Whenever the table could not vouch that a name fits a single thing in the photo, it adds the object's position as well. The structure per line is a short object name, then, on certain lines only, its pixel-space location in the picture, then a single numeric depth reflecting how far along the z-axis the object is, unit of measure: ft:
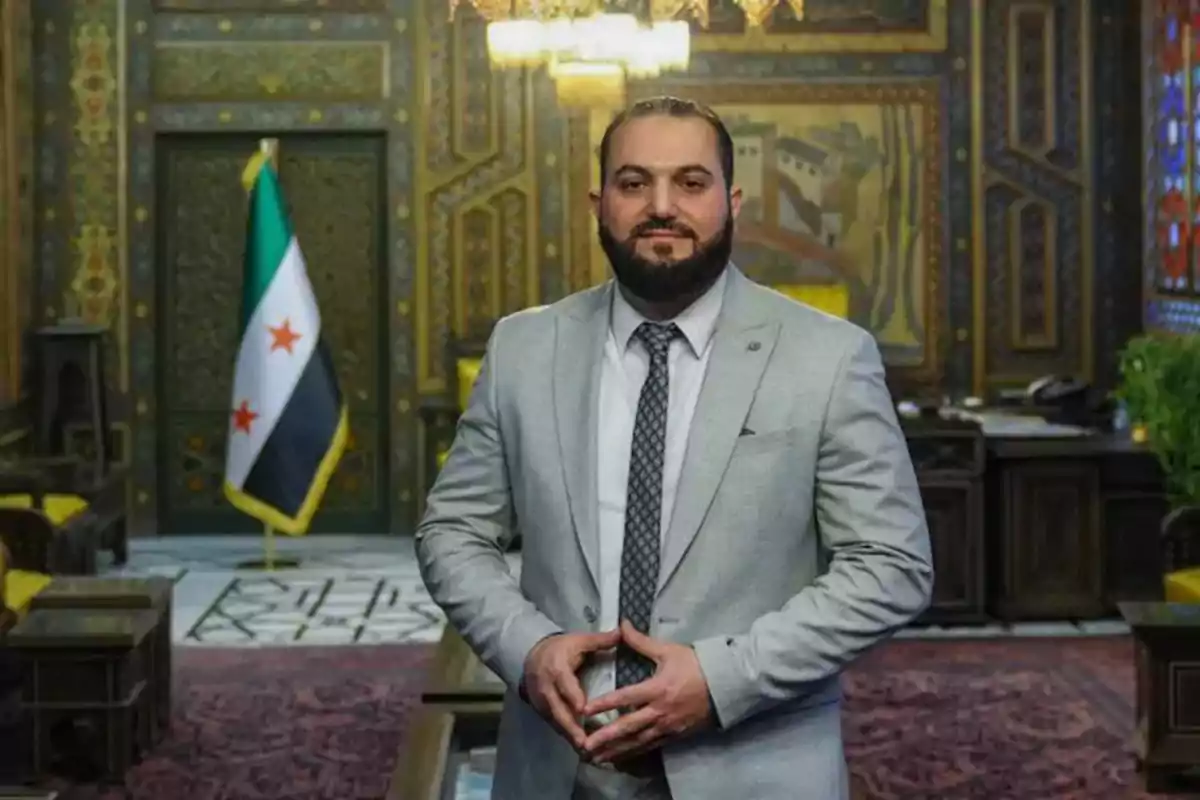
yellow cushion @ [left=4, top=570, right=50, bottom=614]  18.49
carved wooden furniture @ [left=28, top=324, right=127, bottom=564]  27.94
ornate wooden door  30.66
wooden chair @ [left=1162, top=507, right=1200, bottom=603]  19.51
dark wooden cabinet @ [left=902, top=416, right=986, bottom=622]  23.06
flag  27.27
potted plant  20.76
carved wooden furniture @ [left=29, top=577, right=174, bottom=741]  17.74
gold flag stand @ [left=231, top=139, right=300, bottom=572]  27.84
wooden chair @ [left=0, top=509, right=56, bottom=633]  19.99
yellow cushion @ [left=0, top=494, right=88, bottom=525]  22.84
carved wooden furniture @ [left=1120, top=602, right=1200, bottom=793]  15.89
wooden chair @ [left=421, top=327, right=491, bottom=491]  29.37
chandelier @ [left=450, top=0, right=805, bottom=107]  22.77
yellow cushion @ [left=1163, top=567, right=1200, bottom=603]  18.35
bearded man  6.05
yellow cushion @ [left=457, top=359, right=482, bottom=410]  29.19
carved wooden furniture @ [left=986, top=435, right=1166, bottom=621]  23.04
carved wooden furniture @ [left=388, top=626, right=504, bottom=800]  9.74
